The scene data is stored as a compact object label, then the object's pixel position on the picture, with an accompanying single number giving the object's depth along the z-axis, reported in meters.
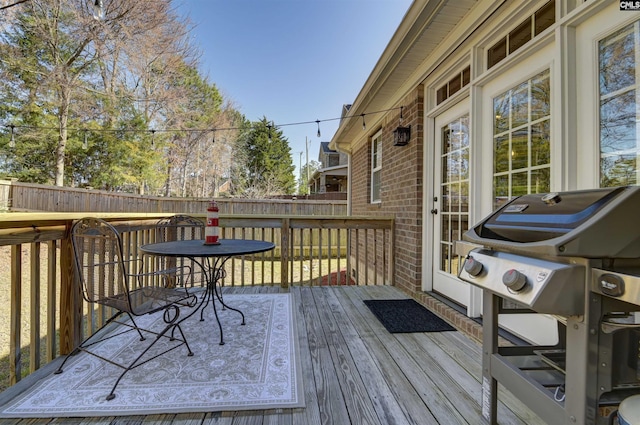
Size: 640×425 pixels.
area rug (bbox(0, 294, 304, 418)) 1.49
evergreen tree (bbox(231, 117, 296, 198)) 20.61
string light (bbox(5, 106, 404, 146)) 10.02
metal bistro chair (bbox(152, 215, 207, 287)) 3.39
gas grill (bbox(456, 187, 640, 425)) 0.85
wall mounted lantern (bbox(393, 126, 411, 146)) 3.53
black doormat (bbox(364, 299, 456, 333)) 2.48
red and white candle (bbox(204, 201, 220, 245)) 2.43
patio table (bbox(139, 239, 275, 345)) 2.00
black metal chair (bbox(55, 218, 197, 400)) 1.74
